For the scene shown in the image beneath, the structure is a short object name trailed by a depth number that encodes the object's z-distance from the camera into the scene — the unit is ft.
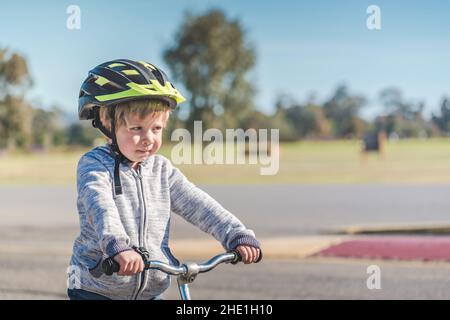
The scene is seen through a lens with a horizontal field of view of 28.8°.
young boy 10.20
